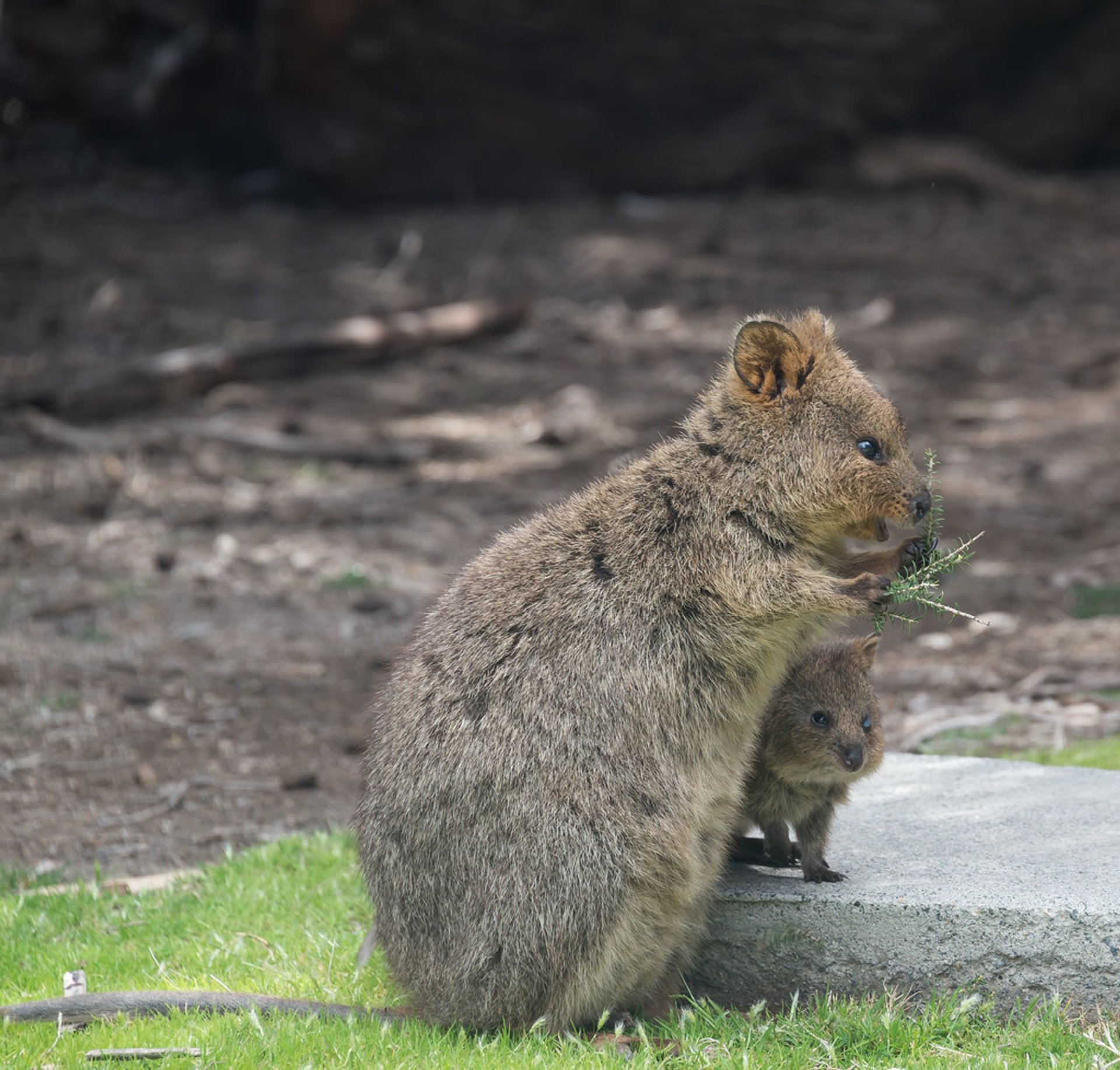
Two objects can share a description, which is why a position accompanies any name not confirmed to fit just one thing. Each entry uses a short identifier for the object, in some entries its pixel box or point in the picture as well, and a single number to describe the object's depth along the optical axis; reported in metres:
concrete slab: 8.87
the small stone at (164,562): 19.61
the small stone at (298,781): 14.40
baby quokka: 9.67
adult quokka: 8.88
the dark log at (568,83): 31.47
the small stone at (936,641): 17.70
